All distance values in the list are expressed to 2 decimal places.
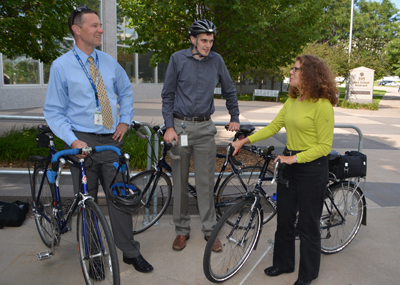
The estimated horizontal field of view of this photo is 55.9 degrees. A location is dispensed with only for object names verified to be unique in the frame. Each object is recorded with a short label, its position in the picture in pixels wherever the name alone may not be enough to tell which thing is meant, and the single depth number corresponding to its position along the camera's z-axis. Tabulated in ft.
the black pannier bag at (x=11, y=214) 13.42
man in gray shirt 11.61
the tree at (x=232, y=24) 19.45
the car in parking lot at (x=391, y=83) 258.06
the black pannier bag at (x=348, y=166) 11.23
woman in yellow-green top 9.36
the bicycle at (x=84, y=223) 8.68
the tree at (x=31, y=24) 19.90
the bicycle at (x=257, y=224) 9.96
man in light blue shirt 9.57
